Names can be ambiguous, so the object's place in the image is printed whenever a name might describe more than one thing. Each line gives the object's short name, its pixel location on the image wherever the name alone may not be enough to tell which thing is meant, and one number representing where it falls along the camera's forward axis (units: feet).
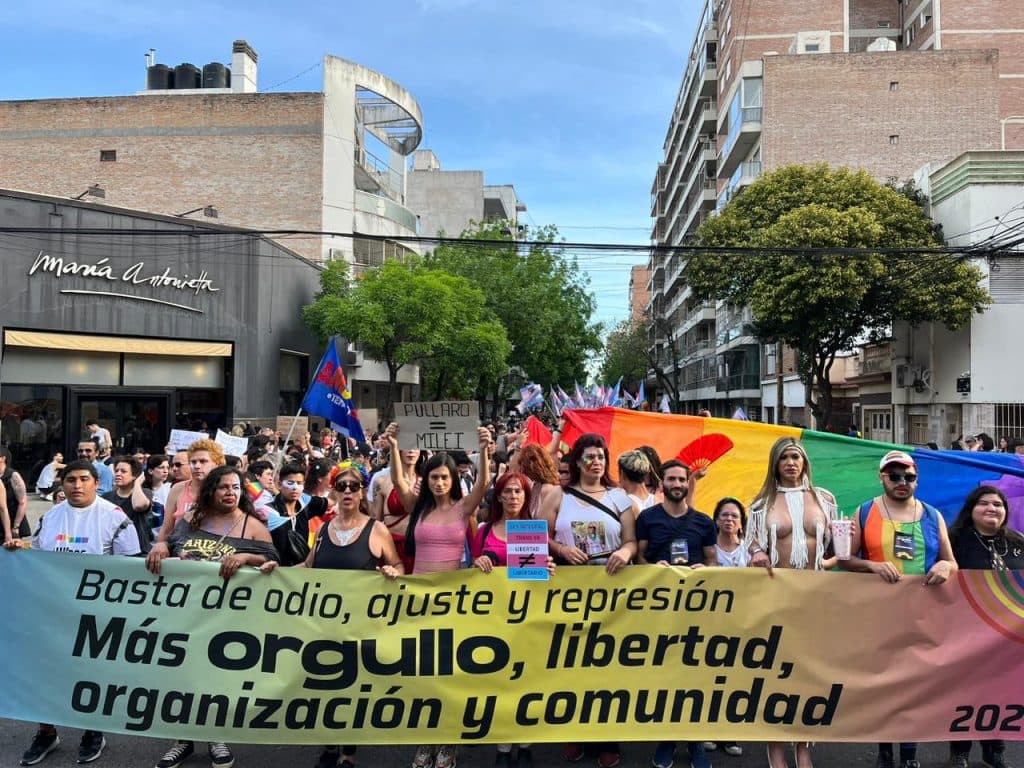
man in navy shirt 15.52
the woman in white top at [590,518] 15.75
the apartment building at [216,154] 105.70
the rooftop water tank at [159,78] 118.52
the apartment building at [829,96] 120.67
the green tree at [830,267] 72.13
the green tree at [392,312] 89.20
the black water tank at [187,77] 118.21
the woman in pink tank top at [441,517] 15.83
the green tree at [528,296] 136.05
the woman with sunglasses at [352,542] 15.43
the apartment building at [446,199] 240.12
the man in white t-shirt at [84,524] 16.48
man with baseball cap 15.15
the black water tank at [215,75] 118.62
